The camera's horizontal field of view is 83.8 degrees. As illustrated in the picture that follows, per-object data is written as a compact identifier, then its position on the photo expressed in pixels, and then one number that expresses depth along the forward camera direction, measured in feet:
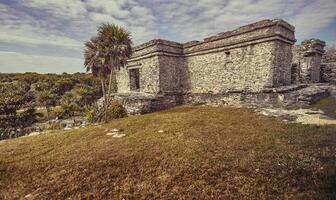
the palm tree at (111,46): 37.42
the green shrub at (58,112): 73.55
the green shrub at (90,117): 45.21
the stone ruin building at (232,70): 38.37
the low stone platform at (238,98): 35.94
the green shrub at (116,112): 42.60
